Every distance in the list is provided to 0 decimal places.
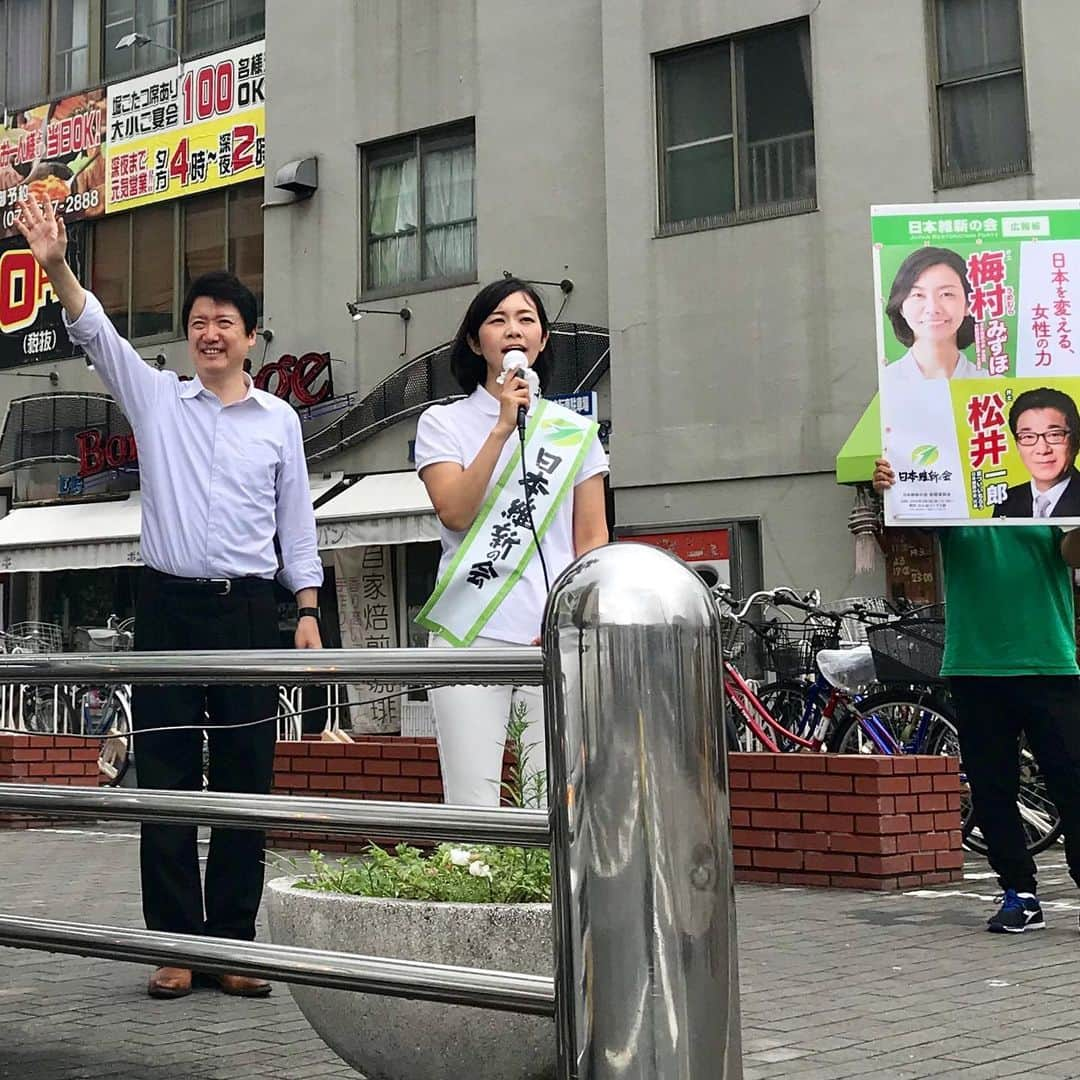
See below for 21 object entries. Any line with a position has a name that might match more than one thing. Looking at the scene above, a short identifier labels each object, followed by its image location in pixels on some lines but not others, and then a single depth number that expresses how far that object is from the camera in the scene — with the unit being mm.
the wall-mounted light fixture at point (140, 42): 22000
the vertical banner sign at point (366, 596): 19531
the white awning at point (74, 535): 19875
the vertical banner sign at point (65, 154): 23141
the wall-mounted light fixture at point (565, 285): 18172
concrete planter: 3242
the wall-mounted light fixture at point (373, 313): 19516
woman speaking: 4059
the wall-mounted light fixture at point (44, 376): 23359
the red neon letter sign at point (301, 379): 20078
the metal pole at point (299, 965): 2459
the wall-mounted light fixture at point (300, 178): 20406
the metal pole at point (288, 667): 2471
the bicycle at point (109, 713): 12359
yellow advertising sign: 21578
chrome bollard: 2162
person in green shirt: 6113
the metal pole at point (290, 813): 2467
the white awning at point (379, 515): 17562
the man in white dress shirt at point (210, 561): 4859
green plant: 3459
